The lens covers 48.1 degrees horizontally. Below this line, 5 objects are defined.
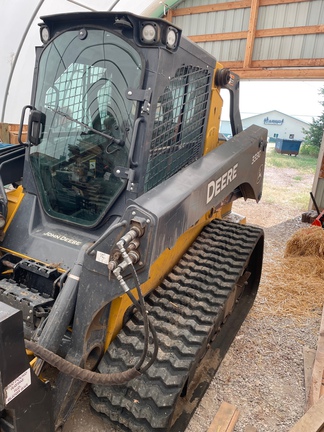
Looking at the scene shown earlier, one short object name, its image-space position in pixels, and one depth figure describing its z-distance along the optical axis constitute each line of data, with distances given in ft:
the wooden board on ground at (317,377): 8.21
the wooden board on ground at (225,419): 7.47
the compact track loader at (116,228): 5.73
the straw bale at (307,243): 17.53
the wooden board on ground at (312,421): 6.65
